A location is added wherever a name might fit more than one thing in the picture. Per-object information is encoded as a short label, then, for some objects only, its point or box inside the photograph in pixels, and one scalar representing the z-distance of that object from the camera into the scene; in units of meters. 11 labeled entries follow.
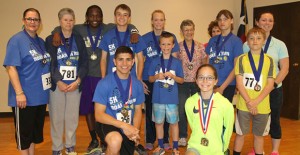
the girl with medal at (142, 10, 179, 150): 3.83
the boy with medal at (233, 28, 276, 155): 3.11
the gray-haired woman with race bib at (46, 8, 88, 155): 3.44
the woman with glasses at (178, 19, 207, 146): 4.09
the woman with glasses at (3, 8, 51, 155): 3.04
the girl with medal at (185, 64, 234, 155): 2.58
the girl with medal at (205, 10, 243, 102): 3.48
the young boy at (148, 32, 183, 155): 3.62
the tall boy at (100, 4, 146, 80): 3.61
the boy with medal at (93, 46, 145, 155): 2.75
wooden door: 5.95
